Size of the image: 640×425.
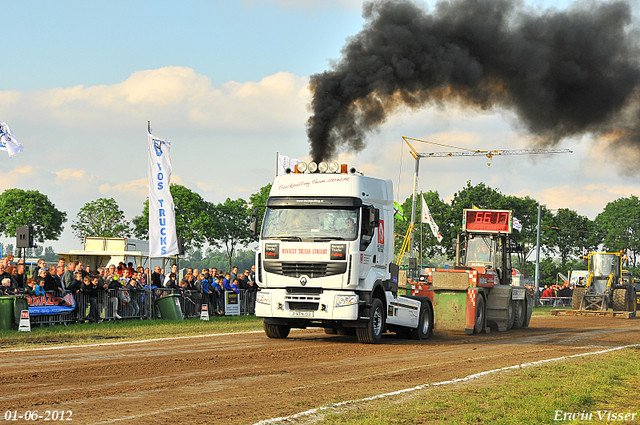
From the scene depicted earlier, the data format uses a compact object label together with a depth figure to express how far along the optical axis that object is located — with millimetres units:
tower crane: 50225
